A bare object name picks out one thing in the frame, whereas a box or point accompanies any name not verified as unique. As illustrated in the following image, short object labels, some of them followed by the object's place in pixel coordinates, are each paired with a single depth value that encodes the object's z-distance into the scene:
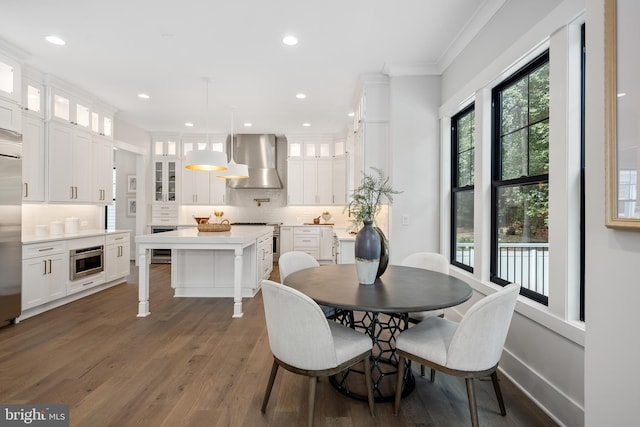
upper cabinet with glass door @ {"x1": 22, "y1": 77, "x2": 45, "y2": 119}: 3.84
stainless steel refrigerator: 3.16
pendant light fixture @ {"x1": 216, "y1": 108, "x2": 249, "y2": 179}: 4.81
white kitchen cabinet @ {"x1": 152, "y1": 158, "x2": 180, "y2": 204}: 7.05
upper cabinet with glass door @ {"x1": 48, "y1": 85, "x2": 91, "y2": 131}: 4.16
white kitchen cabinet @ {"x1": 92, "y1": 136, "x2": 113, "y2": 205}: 4.88
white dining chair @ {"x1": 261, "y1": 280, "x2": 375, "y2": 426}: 1.61
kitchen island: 4.37
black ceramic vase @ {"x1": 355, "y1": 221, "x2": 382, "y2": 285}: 2.08
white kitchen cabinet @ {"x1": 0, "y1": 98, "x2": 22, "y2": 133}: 3.32
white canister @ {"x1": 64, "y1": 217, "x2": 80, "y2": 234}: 4.49
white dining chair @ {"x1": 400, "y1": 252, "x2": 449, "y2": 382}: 2.47
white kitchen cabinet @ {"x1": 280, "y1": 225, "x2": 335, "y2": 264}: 6.99
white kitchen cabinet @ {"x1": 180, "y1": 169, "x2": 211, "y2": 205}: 7.15
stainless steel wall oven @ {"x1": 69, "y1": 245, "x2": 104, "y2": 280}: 4.12
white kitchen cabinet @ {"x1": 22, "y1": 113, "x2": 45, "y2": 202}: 3.79
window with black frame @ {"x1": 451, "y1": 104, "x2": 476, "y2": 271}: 3.31
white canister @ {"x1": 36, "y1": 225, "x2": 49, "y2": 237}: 4.00
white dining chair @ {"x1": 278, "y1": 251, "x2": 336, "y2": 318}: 2.53
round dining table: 1.68
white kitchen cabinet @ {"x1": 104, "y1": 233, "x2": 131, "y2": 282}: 4.82
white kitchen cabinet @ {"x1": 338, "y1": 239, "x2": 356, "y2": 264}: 4.21
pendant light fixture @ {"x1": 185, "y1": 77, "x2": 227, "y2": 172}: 3.96
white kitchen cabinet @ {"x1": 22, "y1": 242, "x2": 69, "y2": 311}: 3.49
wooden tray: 4.21
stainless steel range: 7.12
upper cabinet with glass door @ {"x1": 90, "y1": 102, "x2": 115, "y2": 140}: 4.92
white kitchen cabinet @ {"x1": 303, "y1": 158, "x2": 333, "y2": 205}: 7.23
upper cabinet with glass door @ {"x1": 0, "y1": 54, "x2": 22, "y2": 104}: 3.35
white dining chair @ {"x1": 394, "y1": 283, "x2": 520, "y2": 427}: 1.60
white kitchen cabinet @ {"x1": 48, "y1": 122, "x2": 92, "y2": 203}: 4.14
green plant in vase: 2.08
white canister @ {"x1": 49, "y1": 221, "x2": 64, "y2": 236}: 4.24
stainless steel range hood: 7.25
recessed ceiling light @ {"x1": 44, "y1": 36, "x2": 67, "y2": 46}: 3.18
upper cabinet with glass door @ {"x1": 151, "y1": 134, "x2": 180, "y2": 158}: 7.07
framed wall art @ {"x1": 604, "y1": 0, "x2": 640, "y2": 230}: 0.88
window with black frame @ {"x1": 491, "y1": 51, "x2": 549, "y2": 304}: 2.23
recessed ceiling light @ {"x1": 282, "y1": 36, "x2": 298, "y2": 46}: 3.12
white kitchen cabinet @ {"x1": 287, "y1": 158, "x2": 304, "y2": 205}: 7.26
